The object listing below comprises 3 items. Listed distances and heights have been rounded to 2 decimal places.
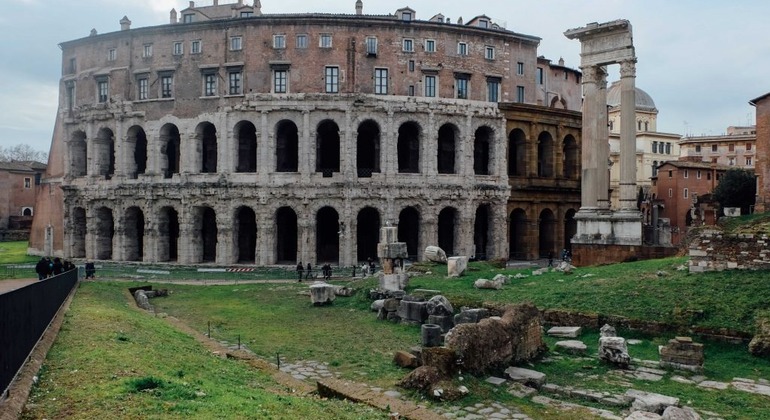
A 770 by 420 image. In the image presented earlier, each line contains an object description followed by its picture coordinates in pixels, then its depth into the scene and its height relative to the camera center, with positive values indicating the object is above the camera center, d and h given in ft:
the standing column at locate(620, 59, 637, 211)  87.25 +12.41
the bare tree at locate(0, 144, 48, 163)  416.46 +47.50
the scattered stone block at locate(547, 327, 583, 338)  45.40 -8.77
